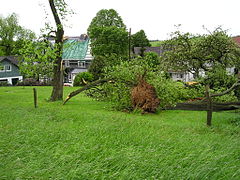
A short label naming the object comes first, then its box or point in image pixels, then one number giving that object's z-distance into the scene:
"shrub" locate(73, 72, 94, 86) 41.80
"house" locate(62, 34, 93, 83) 57.96
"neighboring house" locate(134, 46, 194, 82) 57.94
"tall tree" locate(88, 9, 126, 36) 54.19
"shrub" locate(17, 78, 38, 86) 46.92
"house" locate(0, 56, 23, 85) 53.72
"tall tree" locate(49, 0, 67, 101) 18.16
